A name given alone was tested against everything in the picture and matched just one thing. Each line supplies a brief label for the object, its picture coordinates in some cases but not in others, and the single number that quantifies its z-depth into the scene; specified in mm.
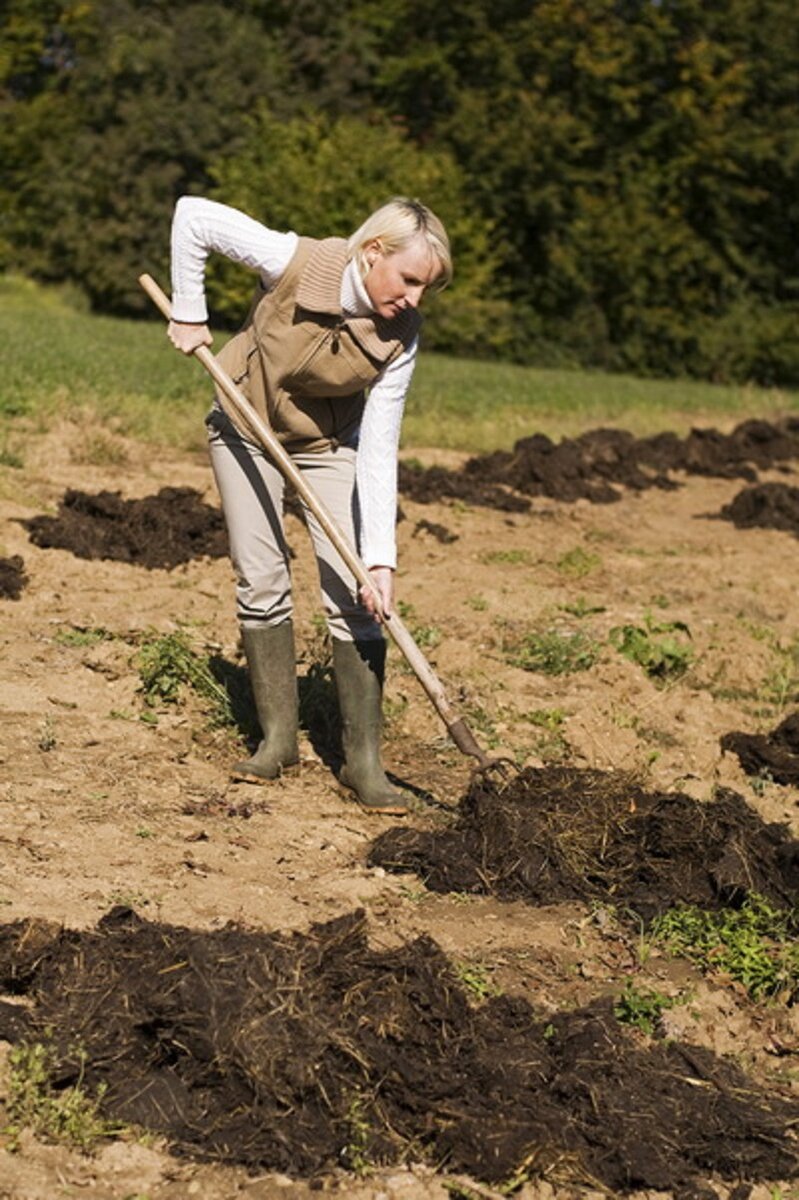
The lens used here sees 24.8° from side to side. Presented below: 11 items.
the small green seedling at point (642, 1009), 5141
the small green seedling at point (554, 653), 8672
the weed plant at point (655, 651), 8805
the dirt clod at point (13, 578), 8578
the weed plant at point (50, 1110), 4059
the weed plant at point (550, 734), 7538
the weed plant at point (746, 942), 5539
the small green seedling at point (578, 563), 10938
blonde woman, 5801
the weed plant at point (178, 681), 7273
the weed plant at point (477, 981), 5070
